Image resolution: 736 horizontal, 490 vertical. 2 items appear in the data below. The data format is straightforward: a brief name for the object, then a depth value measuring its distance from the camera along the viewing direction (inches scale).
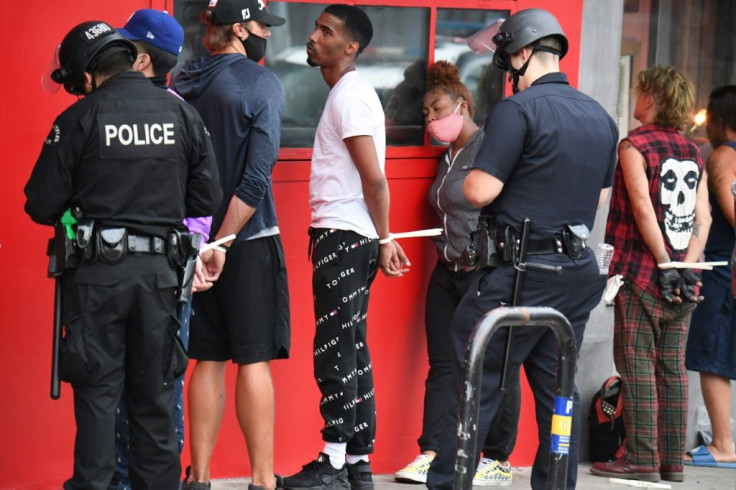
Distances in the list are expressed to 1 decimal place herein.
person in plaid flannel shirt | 525.0
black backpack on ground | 550.9
